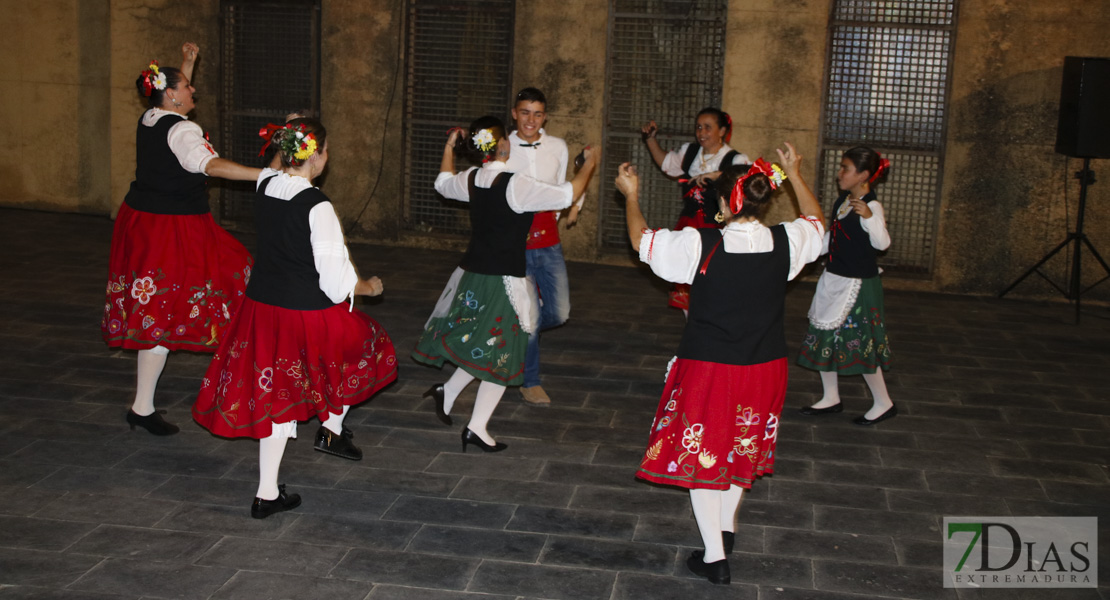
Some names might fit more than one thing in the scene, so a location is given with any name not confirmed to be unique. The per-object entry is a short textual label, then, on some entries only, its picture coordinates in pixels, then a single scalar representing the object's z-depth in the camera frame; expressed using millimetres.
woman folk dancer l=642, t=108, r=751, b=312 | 6723
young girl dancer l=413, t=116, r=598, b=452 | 5000
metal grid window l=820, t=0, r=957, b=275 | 9688
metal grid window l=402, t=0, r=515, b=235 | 10477
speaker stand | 8977
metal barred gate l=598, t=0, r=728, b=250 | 10086
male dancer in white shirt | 5984
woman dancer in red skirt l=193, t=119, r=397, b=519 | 4195
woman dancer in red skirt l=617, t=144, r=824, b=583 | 3818
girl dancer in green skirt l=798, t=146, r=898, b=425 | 5758
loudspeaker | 8758
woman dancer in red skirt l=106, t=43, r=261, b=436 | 5270
